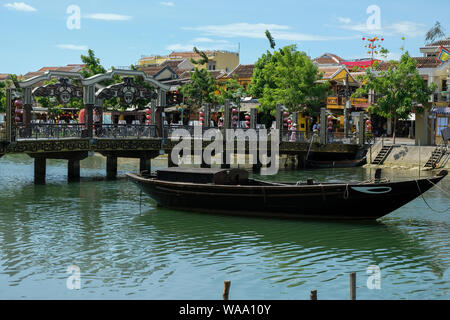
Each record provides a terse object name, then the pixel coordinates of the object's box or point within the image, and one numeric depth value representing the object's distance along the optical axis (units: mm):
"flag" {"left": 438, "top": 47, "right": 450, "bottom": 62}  54375
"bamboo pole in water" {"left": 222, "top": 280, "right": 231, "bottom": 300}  11672
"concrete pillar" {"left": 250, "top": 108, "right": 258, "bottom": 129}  46653
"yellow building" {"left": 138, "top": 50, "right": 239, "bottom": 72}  89875
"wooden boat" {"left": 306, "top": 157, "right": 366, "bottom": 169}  48894
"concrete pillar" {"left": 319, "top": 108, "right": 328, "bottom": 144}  47278
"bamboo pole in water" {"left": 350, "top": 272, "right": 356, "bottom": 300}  11930
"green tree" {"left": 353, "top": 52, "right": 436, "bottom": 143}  50250
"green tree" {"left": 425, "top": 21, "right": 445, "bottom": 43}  77250
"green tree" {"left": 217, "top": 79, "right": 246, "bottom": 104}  66562
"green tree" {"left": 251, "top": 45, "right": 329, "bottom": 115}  59031
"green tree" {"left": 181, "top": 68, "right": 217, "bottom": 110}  67938
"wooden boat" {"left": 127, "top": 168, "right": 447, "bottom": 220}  23734
